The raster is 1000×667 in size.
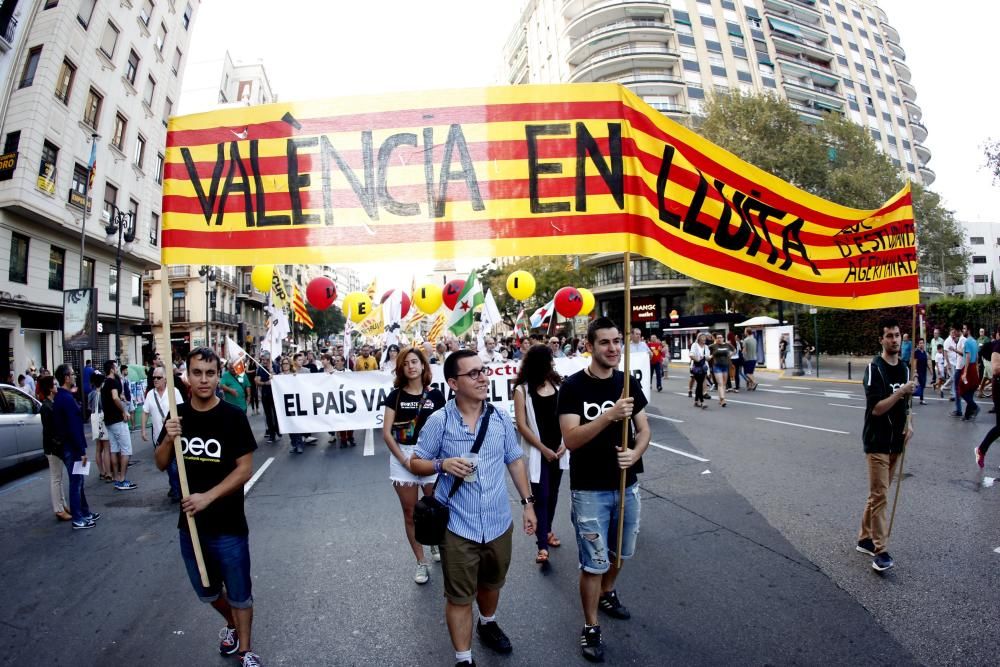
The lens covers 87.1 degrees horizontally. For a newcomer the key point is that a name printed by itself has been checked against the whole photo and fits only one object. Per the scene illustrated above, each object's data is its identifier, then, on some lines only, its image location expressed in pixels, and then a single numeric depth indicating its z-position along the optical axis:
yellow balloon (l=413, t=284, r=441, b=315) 15.51
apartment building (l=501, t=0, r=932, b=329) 46.84
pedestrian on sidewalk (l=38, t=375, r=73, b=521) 5.84
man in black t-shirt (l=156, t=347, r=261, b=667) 2.96
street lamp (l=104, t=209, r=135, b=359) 21.70
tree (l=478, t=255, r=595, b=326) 41.62
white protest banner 9.04
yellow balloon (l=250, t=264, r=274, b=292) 12.73
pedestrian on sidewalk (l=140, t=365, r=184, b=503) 6.93
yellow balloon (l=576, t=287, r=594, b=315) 16.56
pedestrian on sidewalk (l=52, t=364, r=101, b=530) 5.79
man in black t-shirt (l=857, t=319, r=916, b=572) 4.03
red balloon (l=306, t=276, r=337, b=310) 12.63
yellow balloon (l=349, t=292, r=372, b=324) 16.31
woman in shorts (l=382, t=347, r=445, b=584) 4.18
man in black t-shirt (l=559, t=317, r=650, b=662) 3.00
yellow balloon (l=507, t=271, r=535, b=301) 15.10
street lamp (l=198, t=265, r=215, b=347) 35.16
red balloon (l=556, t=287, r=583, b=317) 13.41
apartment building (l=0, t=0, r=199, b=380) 16.48
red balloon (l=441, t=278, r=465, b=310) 14.76
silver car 8.25
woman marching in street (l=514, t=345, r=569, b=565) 4.34
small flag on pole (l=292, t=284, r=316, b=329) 13.53
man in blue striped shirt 2.79
